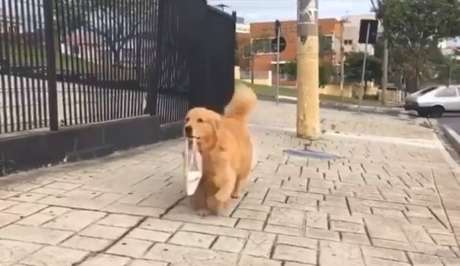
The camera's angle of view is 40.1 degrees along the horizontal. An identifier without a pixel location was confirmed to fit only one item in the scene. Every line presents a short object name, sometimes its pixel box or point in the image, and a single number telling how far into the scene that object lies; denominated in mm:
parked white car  28034
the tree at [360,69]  57281
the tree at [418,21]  36969
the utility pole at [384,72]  34344
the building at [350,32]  80588
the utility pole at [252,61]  57775
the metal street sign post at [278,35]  23778
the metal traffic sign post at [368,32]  20844
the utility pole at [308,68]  12281
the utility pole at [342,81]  46412
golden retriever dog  5016
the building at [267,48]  68612
